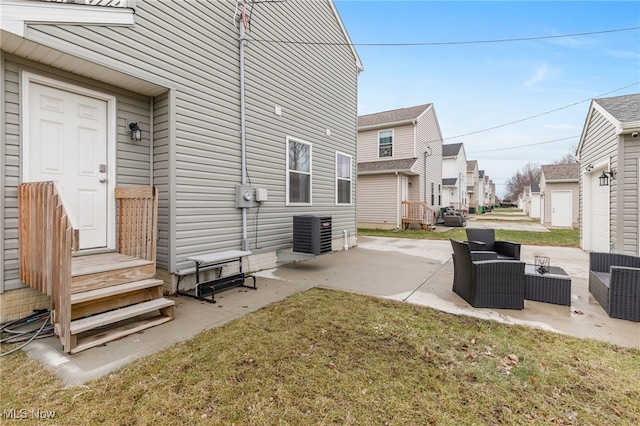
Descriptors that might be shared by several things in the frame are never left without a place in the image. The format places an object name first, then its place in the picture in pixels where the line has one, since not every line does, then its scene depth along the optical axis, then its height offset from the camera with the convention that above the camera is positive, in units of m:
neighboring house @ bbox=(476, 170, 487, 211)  40.65 +3.51
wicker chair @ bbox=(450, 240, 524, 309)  3.88 -0.99
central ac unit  6.07 -0.50
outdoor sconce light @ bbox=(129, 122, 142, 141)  4.36 +1.20
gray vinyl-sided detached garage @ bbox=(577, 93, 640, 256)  6.11 +0.88
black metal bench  4.32 -1.12
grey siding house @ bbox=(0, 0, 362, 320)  3.30 +1.45
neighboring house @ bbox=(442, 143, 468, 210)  26.82 +3.54
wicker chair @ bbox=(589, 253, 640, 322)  3.48 -1.02
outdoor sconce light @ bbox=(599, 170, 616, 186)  6.66 +0.85
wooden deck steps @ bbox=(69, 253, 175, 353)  2.86 -1.02
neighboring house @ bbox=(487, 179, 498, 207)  60.28 +4.67
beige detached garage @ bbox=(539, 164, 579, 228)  16.55 +0.90
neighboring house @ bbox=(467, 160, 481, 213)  36.16 +3.54
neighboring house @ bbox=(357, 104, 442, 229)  15.05 +2.64
